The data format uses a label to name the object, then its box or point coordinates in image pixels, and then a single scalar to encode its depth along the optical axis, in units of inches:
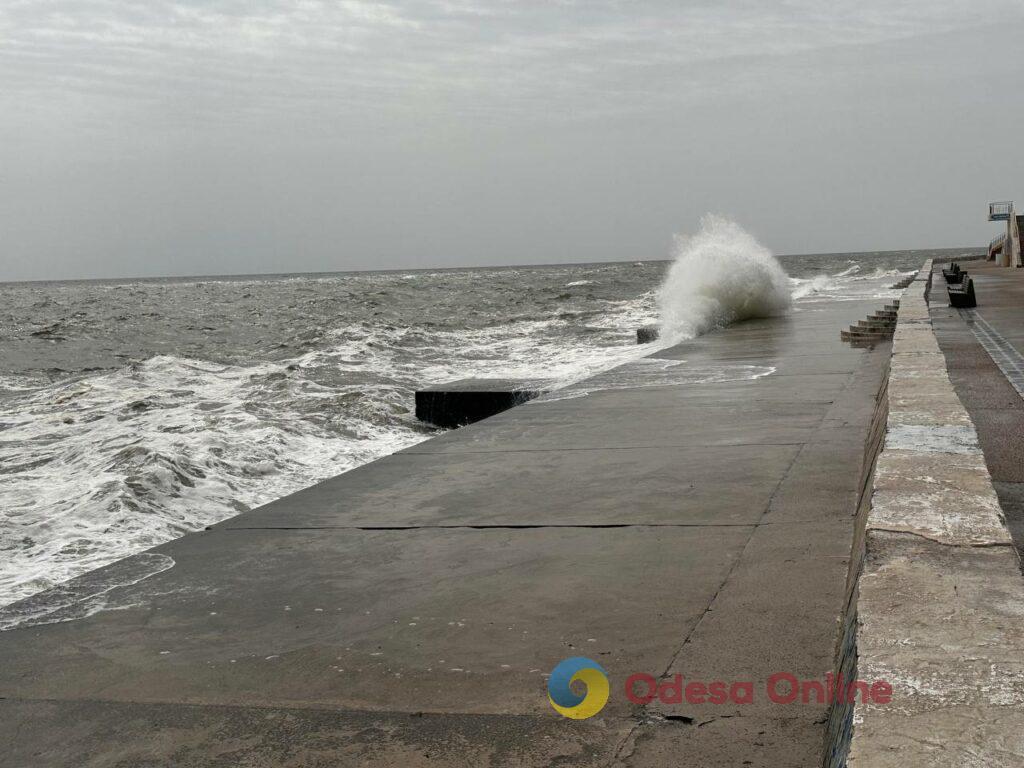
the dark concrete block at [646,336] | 596.7
